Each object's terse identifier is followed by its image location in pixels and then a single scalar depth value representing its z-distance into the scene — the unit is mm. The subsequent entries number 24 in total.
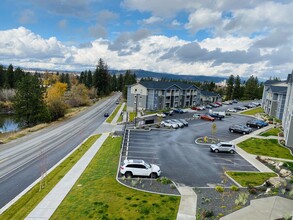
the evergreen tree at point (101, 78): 116519
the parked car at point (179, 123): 53241
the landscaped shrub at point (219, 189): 21422
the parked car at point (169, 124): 52188
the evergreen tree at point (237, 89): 120625
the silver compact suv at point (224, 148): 34844
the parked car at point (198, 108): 83000
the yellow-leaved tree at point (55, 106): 66688
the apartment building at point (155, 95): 78500
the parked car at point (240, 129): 48562
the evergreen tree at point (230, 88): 120500
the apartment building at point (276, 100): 63753
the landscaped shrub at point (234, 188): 21909
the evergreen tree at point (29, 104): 59875
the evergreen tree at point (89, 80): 134388
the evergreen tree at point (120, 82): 158050
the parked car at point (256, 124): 55531
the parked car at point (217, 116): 66875
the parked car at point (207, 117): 63016
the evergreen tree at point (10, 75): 105312
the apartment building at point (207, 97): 106438
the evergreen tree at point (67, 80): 139725
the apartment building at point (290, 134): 39044
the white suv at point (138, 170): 24266
